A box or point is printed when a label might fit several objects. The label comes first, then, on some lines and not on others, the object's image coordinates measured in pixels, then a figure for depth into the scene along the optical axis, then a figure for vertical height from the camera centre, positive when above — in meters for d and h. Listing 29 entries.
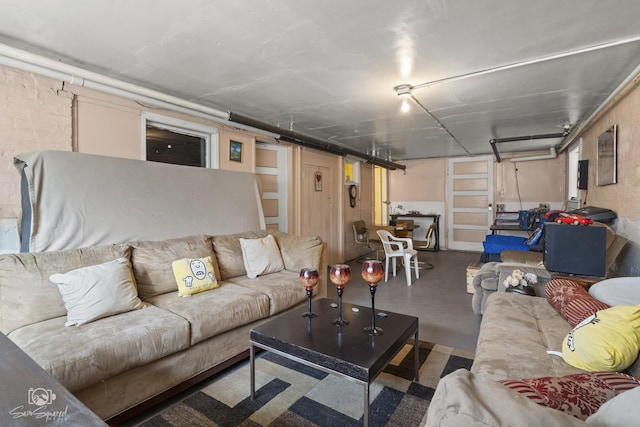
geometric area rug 1.74 -1.20
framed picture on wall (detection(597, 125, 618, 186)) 3.07 +0.49
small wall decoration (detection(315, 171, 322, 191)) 5.52 +0.38
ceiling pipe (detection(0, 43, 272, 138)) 2.17 +0.98
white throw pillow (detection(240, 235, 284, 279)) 3.12 -0.56
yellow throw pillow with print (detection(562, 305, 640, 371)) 1.23 -0.56
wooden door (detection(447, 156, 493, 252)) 7.24 +0.03
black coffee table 1.54 -0.77
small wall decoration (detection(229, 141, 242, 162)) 3.99 +0.66
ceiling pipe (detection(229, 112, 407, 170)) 3.59 +0.92
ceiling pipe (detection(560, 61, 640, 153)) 2.60 +1.03
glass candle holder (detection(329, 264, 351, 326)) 1.94 -0.47
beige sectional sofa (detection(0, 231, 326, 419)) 1.63 -0.75
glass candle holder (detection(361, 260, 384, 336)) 1.87 -0.44
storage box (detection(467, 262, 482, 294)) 4.11 -0.93
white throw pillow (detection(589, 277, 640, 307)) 1.73 -0.51
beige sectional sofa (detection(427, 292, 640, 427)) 0.55 -0.71
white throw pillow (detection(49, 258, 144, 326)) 1.92 -0.58
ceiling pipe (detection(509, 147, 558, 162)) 6.22 +0.96
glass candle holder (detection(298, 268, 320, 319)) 2.02 -0.49
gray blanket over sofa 2.31 +0.01
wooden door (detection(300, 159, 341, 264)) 5.22 -0.03
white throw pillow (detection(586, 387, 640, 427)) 0.60 -0.42
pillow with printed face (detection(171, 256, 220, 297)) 2.48 -0.60
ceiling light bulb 3.01 +1.08
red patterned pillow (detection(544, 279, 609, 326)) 1.74 -0.58
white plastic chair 4.65 -0.75
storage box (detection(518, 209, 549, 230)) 5.22 -0.27
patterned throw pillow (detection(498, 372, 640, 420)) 0.91 -0.58
